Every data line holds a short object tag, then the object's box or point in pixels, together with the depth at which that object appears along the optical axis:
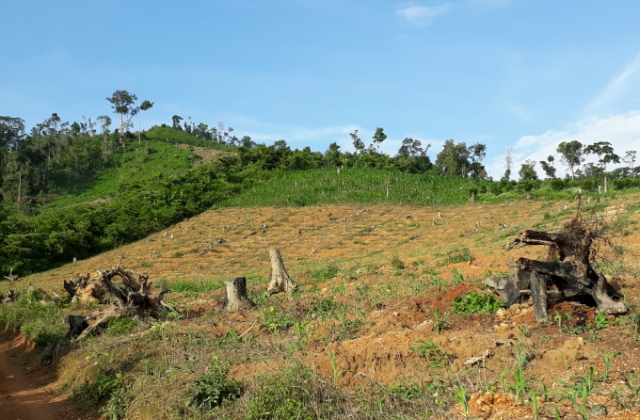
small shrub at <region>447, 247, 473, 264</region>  14.10
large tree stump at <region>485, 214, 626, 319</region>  6.27
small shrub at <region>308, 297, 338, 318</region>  8.04
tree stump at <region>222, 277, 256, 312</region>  9.73
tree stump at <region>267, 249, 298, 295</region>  11.95
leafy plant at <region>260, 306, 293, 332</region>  7.59
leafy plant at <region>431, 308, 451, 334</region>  6.07
